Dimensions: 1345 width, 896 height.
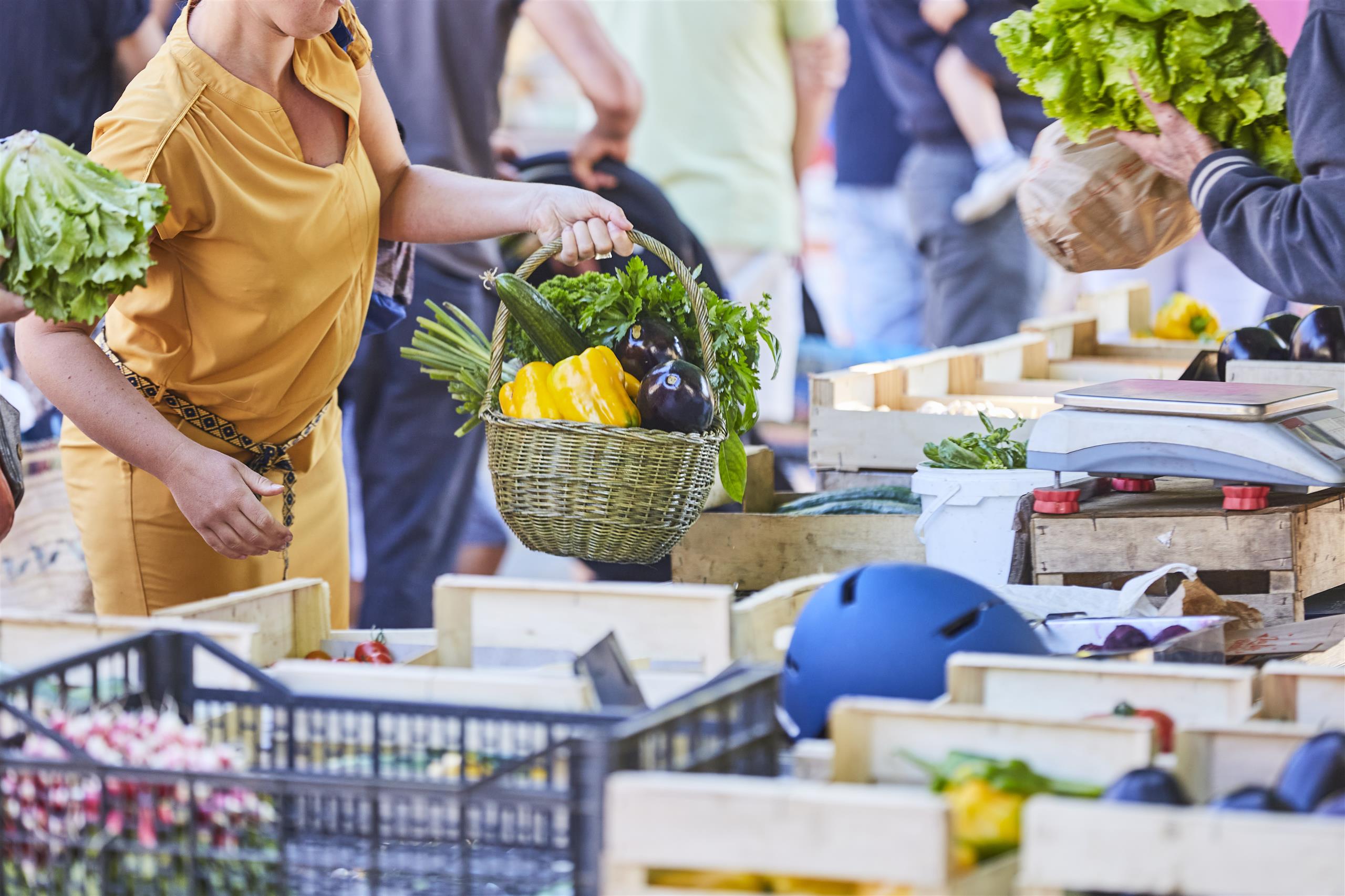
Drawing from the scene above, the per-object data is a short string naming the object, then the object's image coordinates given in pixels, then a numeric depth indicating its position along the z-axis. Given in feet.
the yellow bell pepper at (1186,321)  26.89
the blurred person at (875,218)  45.57
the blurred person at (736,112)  37.24
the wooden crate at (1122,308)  27.89
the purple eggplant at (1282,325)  19.89
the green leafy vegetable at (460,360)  16.47
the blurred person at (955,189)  40.47
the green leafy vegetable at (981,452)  16.08
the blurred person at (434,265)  29.81
